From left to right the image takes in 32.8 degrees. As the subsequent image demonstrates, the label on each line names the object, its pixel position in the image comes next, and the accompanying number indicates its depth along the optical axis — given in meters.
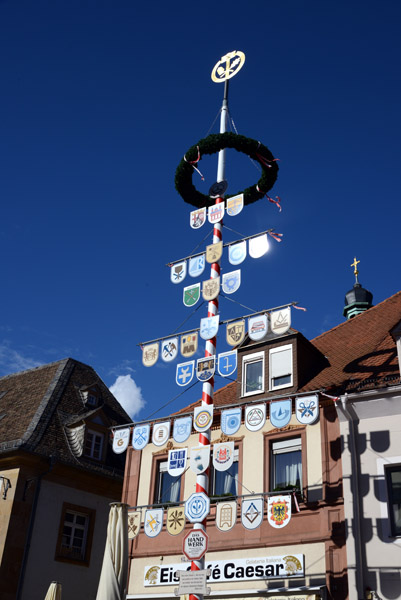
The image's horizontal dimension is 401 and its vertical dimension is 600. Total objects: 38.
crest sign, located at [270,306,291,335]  16.02
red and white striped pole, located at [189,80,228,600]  14.23
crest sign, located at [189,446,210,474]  14.78
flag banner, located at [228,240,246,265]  17.38
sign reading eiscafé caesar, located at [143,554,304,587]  16.72
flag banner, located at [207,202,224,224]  17.81
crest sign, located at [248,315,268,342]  16.33
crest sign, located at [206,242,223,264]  17.38
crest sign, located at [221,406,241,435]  17.22
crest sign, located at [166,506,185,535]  16.69
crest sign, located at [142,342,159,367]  18.22
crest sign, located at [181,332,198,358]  17.41
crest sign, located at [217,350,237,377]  15.97
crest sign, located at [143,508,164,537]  17.20
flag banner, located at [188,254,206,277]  17.81
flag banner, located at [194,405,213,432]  15.14
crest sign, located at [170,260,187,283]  18.40
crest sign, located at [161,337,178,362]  17.80
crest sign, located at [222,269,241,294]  16.81
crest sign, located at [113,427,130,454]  19.14
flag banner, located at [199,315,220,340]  16.30
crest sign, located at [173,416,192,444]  17.45
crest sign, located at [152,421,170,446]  18.81
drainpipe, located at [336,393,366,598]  15.47
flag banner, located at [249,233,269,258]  17.02
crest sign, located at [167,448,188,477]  17.34
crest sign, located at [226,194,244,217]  17.81
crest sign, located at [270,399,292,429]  16.52
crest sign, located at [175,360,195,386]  16.80
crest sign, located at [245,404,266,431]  16.92
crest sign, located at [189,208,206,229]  18.33
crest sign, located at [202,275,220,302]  16.80
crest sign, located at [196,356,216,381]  15.86
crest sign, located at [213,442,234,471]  15.88
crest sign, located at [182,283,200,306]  17.64
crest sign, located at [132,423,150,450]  18.89
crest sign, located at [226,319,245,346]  16.45
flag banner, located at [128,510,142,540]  17.69
